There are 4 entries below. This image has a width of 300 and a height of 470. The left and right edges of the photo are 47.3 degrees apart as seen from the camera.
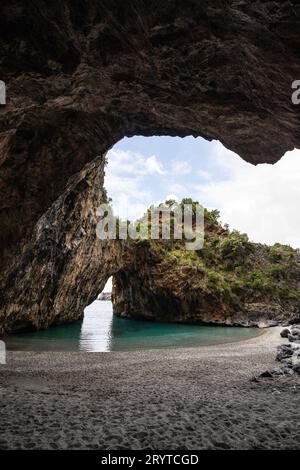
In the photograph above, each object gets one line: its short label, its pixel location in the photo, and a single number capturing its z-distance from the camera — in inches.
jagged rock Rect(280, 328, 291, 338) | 981.7
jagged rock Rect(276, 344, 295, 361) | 559.2
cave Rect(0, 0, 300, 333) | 230.8
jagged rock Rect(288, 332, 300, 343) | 871.1
